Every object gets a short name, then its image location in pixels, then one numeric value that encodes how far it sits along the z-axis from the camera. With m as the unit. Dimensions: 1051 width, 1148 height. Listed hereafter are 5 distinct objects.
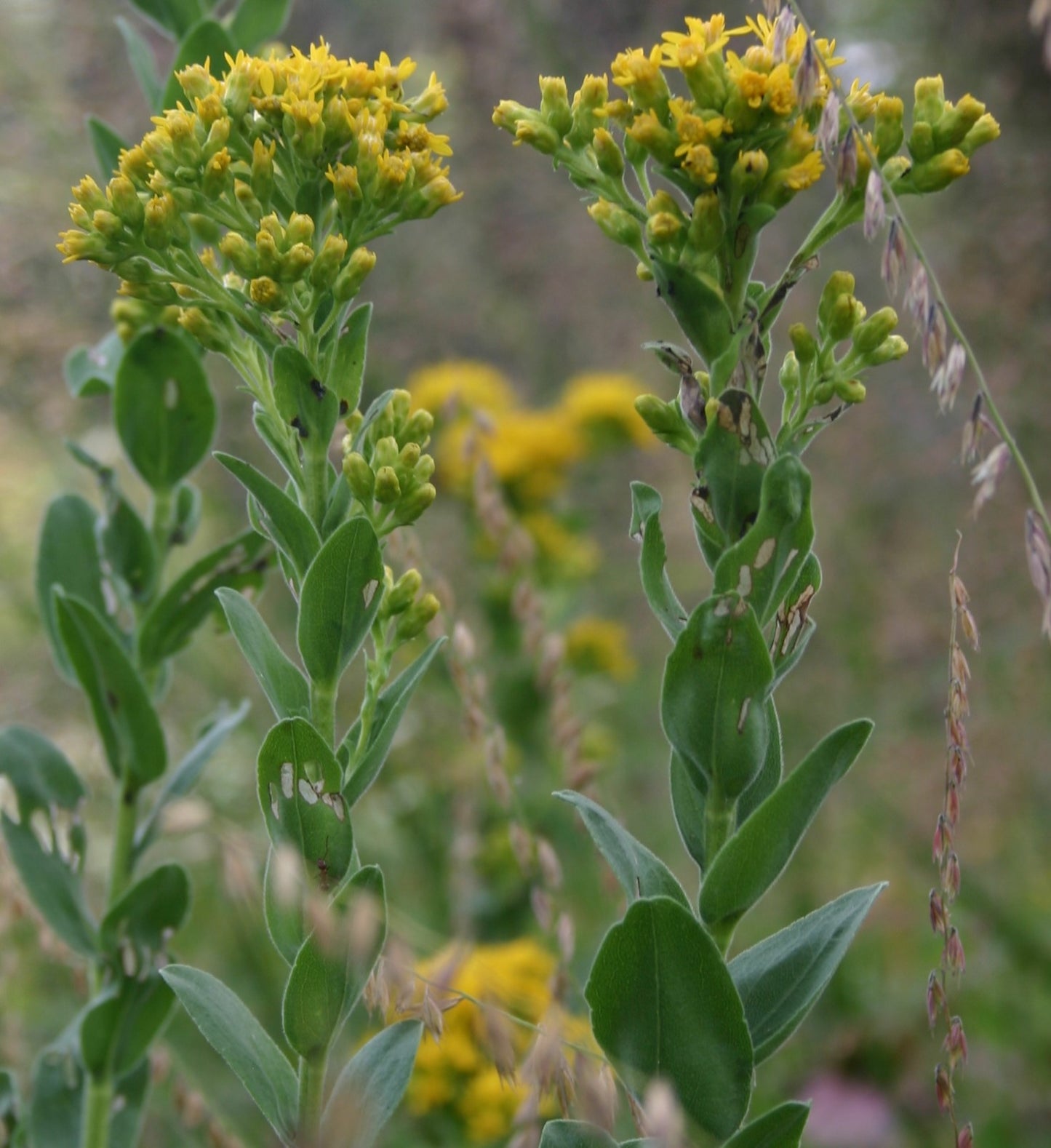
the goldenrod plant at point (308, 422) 0.47
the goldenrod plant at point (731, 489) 0.45
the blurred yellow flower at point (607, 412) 1.17
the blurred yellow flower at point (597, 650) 1.18
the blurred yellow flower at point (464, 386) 1.10
